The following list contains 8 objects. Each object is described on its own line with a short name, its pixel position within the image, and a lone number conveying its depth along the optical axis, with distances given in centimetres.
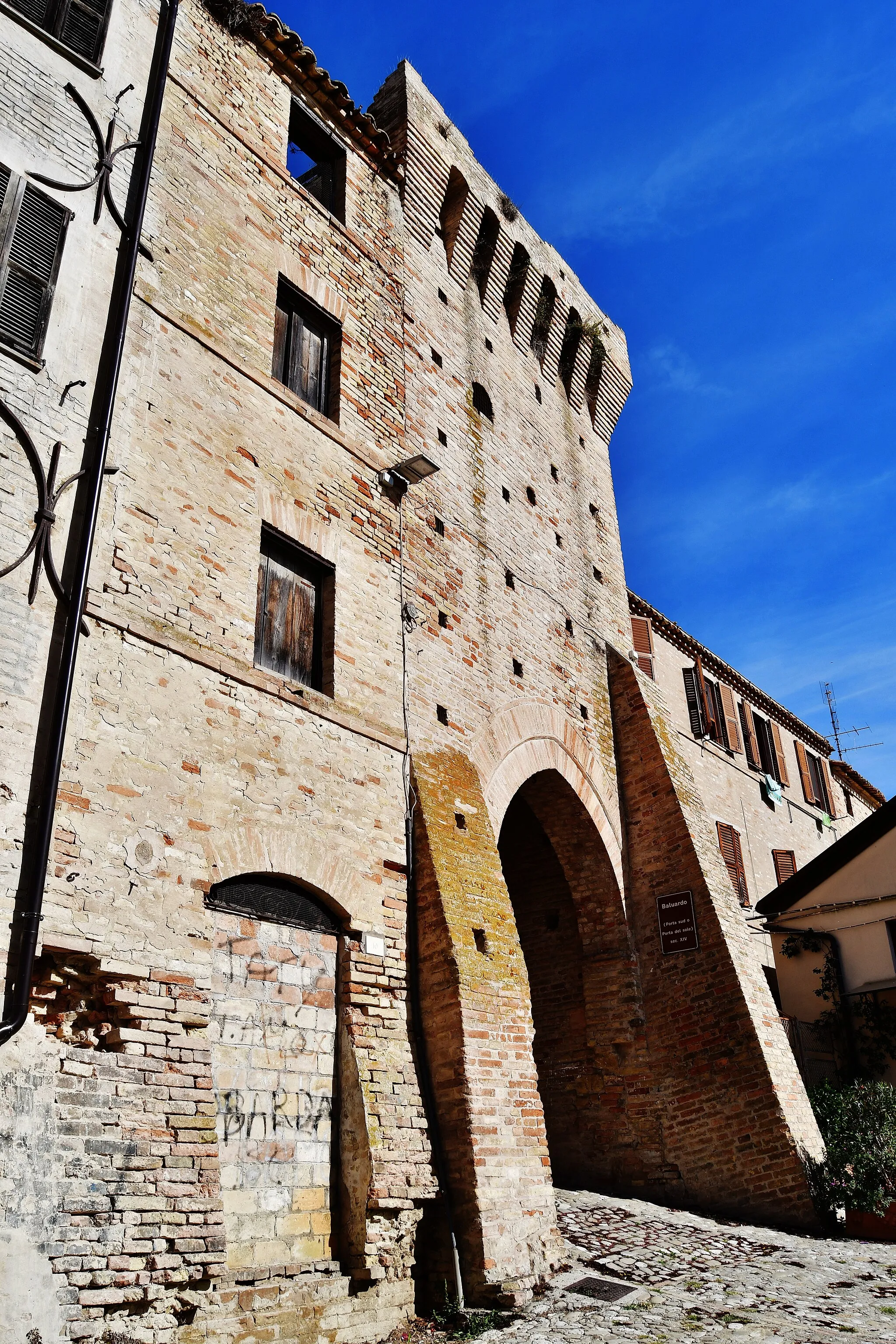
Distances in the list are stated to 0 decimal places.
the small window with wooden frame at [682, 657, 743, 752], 1744
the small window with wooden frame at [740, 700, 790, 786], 1934
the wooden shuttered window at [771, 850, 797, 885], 1847
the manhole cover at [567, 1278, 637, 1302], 690
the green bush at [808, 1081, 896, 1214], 920
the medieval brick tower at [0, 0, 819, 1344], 536
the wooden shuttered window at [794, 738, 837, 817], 2150
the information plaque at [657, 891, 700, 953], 1080
